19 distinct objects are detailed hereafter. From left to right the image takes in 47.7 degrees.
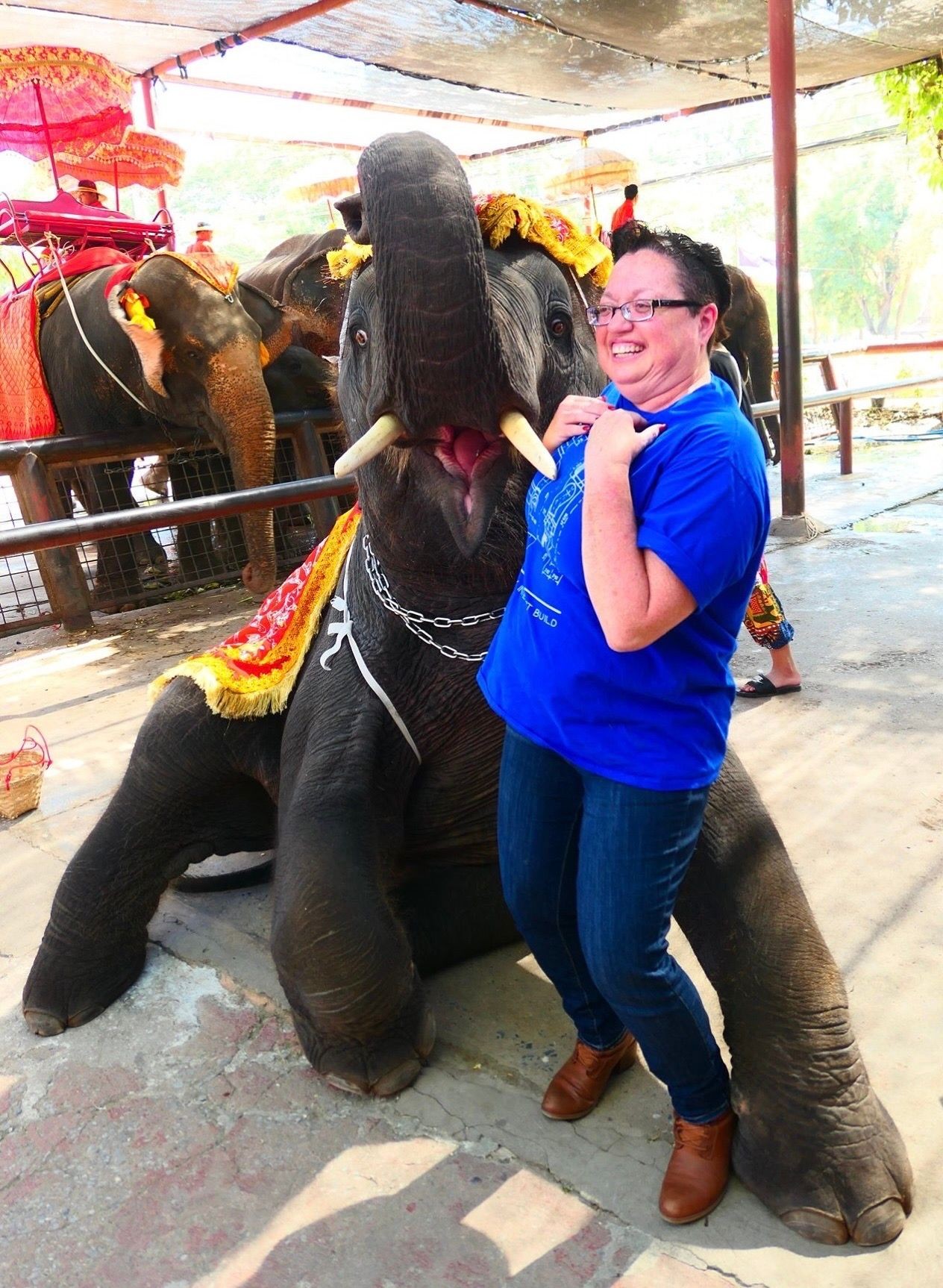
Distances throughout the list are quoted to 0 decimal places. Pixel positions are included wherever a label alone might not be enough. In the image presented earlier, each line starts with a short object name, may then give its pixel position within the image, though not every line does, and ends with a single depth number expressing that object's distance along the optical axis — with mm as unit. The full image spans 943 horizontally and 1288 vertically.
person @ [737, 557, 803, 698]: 3691
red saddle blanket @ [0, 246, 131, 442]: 6590
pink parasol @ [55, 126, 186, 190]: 8359
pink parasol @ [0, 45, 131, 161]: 6441
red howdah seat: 6430
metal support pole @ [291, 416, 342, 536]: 7141
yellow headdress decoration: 1912
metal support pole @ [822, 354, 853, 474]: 8812
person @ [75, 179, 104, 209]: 7312
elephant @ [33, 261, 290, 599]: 5941
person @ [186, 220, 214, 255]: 8000
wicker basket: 3377
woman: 1324
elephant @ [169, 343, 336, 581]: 7363
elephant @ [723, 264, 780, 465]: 9711
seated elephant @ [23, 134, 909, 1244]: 1599
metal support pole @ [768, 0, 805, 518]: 6363
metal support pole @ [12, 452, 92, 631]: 6023
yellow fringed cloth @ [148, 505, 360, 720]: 2348
